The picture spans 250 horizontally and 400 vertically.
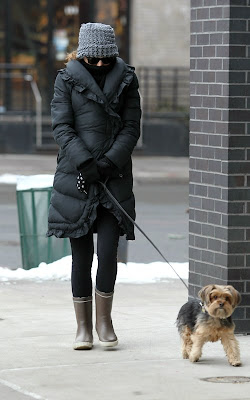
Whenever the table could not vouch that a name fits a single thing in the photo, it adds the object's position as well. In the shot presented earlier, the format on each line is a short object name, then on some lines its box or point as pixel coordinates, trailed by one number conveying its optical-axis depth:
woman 14.56
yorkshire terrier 13.45
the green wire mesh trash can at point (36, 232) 21.23
